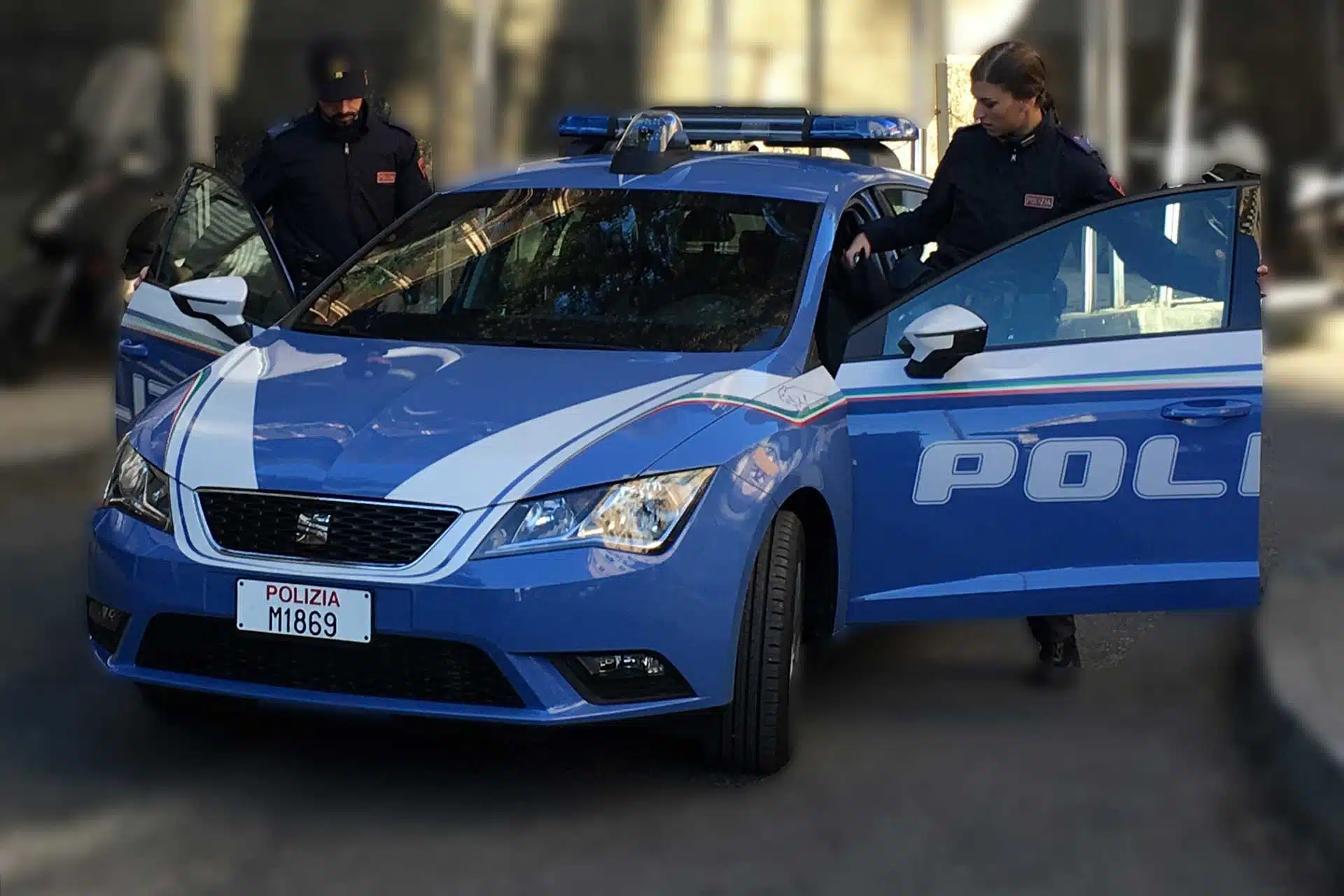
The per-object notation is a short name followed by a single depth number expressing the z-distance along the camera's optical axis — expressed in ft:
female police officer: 21.58
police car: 16.16
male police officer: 26.04
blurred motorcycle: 42.29
